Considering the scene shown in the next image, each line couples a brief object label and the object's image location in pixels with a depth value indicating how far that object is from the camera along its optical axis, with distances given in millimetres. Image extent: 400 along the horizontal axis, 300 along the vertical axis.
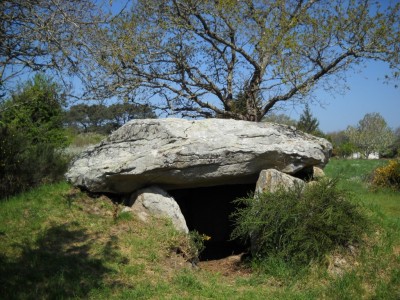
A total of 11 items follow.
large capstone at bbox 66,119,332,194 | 7805
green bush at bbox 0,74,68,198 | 9031
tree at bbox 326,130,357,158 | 45938
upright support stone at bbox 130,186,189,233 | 7956
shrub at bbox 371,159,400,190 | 13778
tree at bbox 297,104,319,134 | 46281
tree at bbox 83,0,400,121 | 10445
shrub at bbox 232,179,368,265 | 6902
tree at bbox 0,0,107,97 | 5555
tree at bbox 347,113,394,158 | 55600
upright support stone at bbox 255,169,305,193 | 7964
